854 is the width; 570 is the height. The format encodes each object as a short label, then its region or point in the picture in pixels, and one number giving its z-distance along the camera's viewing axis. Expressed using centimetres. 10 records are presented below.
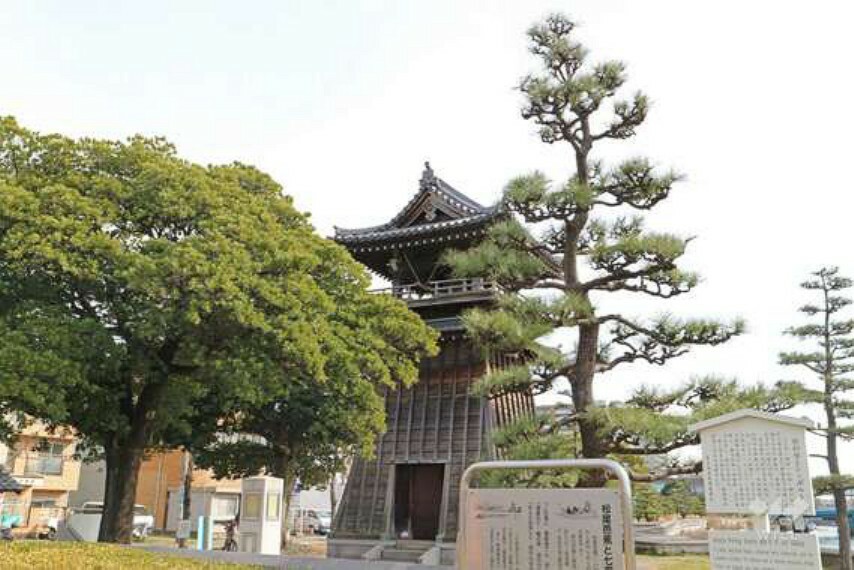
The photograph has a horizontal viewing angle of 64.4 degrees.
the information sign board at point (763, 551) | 720
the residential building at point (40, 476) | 3209
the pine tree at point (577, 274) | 938
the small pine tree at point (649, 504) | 2208
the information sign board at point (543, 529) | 541
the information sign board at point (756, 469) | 779
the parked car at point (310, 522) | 3872
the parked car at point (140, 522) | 3020
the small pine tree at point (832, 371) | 1858
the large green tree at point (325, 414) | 1545
